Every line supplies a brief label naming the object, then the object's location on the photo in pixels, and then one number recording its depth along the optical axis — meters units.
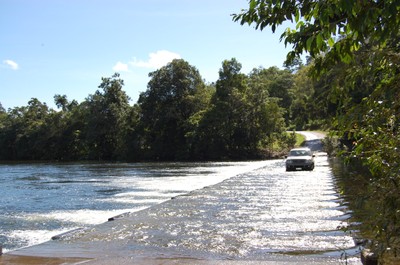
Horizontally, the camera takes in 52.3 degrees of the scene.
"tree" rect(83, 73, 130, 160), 76.31
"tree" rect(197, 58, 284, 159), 61.09
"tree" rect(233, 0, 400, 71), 2.56
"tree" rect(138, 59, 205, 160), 69.38
